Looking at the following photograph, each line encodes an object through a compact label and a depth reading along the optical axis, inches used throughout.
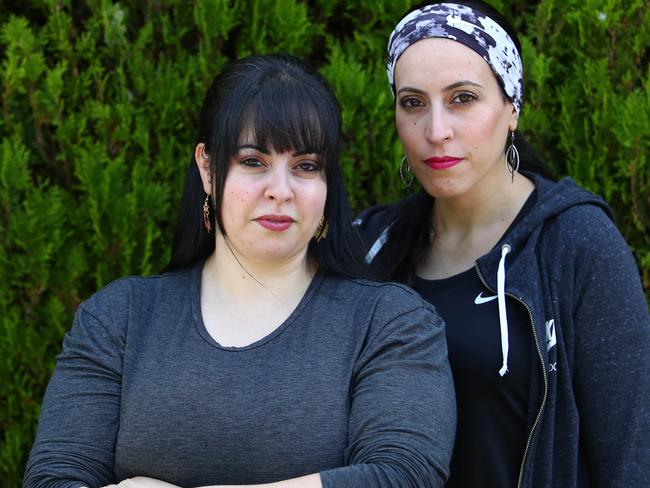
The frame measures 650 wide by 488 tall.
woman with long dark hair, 86.4
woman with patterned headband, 99.9
